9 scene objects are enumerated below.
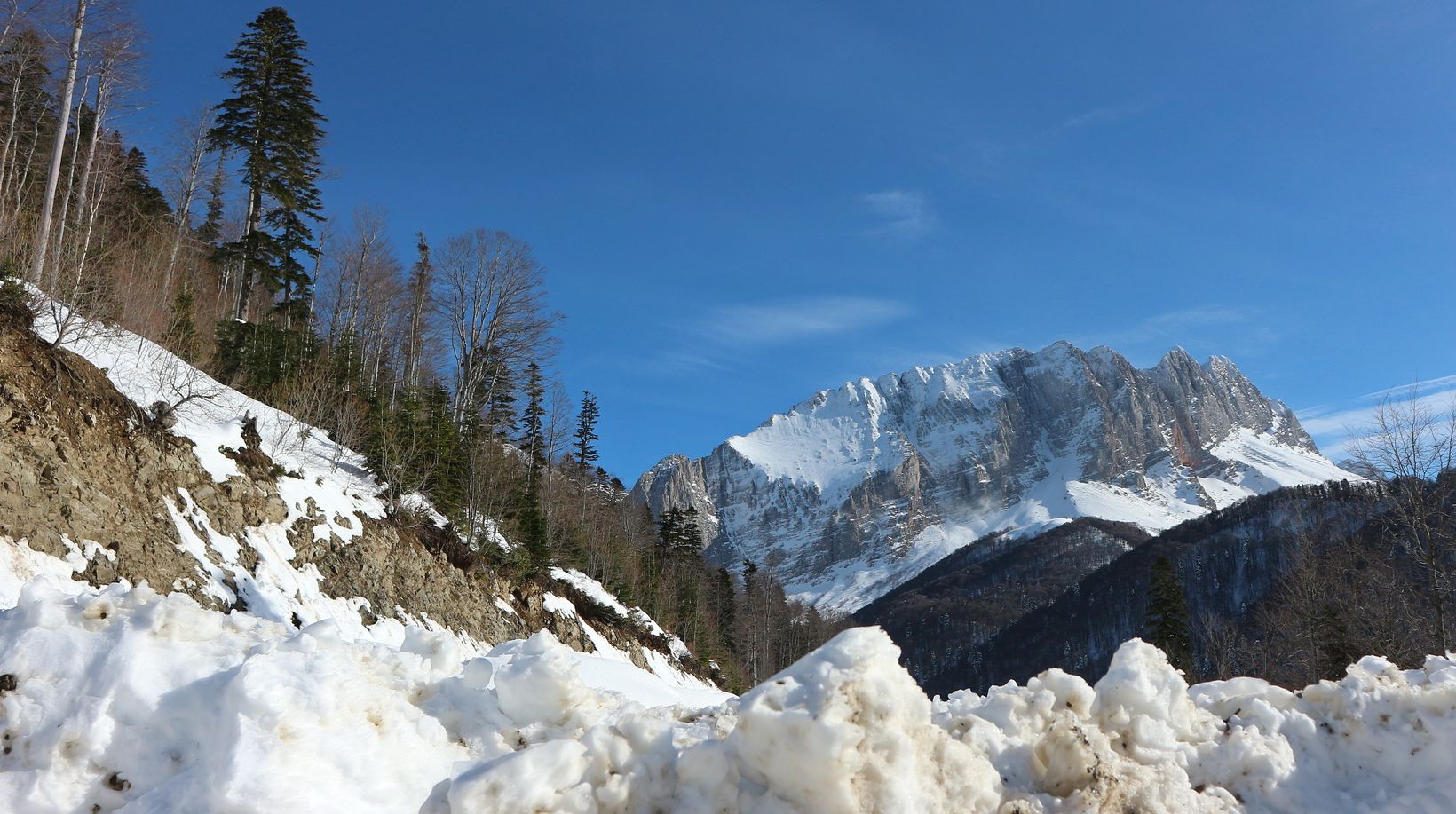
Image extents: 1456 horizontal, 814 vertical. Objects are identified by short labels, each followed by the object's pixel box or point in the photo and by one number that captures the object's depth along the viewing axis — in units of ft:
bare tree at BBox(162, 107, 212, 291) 105.91
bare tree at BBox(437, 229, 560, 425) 99.55
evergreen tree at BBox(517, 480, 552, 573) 89.10
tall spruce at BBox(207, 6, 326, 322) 92.58
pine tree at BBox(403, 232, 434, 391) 110.39
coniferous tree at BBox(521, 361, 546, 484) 127.54
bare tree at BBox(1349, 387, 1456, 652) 53.98
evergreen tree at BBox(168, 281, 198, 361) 63.00
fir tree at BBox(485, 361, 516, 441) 107.60
